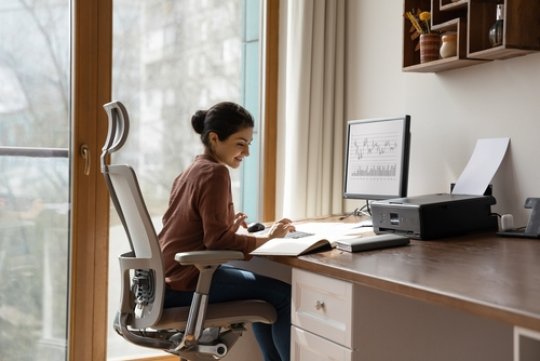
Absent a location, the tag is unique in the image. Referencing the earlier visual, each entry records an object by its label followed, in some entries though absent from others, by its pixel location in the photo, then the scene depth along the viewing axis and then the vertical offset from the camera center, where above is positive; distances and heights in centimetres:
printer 209 -13
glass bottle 223 +48
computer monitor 259 +6
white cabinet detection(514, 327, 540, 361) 119 -31
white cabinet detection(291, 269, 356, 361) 167 -38
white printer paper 233 +3
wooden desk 129 -23
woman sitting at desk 208 -19
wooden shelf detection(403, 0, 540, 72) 217 +49
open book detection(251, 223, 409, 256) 189 -21
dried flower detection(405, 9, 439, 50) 258 +58
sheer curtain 328 +31
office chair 198 -40
